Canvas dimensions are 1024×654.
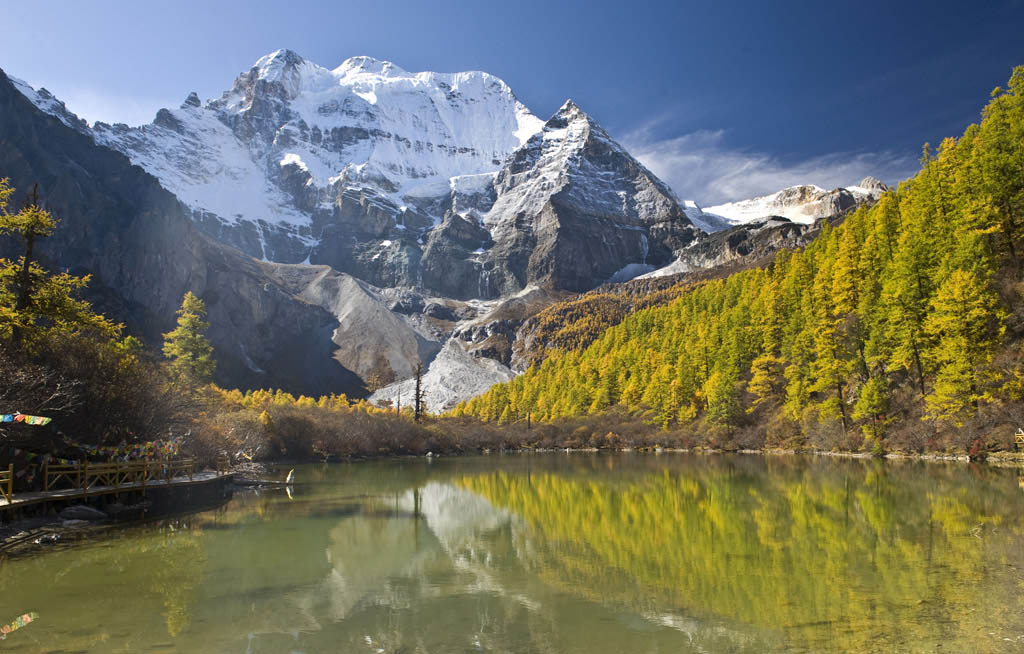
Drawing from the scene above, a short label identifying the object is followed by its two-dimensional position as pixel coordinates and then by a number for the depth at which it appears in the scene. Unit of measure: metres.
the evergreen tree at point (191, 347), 47.09
